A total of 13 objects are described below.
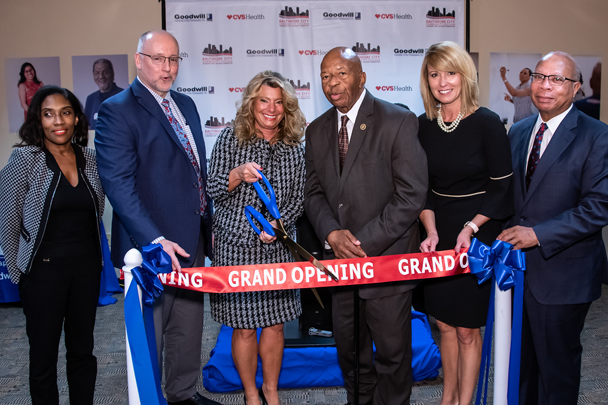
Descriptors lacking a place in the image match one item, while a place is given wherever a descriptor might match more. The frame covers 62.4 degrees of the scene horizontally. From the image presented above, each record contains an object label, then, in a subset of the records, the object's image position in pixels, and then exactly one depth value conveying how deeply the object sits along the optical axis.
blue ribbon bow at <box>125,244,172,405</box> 1.90
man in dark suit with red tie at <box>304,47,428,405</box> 2.23
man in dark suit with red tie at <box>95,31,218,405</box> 2.29
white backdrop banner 5.71
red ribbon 2.00
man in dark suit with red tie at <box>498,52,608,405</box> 2.14
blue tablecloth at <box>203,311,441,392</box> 3.19
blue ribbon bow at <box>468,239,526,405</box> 1.97
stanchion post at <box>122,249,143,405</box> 1.88
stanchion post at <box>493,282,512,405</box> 1.97
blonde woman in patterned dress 2.43
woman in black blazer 2.33
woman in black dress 2.25
